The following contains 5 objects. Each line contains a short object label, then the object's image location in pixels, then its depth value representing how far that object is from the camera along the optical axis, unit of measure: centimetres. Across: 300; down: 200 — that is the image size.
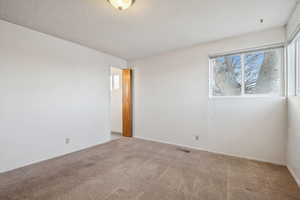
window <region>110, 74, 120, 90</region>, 527
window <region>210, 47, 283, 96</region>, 266
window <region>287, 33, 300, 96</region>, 218
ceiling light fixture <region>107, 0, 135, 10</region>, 172
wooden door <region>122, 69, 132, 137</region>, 450
